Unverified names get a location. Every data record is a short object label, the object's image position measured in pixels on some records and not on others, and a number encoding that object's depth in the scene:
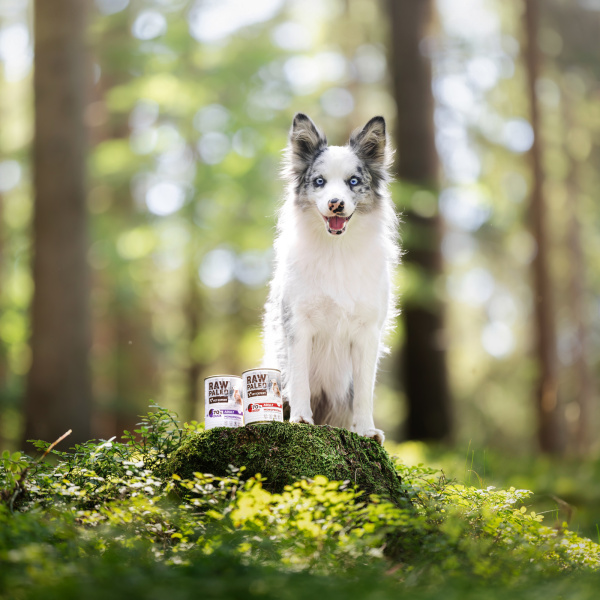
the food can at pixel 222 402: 4.62
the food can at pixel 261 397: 4.48
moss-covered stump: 4.35
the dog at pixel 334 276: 4.98
